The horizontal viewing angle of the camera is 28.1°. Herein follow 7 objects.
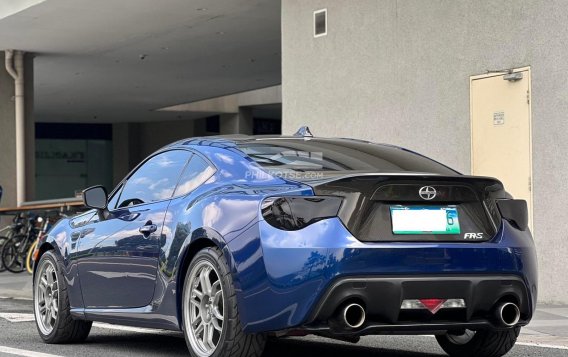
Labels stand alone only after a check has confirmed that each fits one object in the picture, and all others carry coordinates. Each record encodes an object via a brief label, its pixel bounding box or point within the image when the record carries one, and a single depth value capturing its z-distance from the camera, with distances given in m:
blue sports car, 5.75
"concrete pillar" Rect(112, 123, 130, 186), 49.62
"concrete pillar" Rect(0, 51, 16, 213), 23.86
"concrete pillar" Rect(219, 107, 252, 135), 40.97
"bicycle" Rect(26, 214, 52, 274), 18.72
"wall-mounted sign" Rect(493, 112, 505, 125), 11.83
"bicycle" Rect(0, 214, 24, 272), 20.30
